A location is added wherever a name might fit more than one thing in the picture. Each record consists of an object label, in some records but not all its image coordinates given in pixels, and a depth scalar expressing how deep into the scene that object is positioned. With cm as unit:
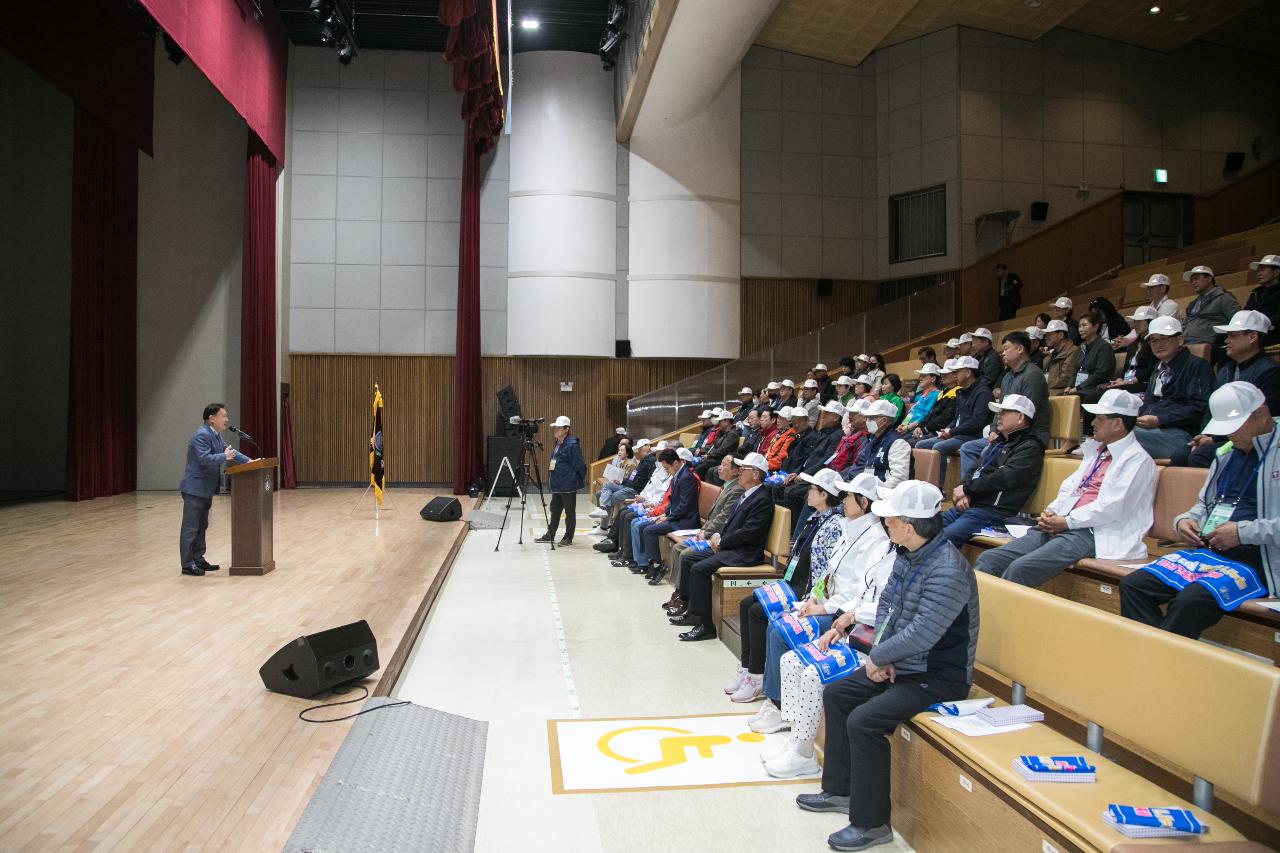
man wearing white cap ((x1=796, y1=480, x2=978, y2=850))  334
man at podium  754
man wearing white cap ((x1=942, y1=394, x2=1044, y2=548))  542
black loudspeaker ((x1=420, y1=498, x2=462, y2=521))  1191
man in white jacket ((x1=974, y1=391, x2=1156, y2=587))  435
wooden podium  757
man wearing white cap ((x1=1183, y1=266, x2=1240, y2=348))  661
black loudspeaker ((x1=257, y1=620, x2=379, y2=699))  443
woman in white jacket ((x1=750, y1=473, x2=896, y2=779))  394
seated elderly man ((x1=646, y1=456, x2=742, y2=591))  691
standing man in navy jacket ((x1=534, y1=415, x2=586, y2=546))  1059
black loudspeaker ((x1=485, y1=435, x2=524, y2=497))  1602
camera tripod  1104
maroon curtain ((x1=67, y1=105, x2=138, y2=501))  1334
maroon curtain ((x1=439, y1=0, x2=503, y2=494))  1628
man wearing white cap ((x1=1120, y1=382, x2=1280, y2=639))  344
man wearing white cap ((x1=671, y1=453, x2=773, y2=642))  630
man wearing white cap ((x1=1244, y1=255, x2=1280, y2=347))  635
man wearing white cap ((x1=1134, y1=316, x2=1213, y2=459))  543
